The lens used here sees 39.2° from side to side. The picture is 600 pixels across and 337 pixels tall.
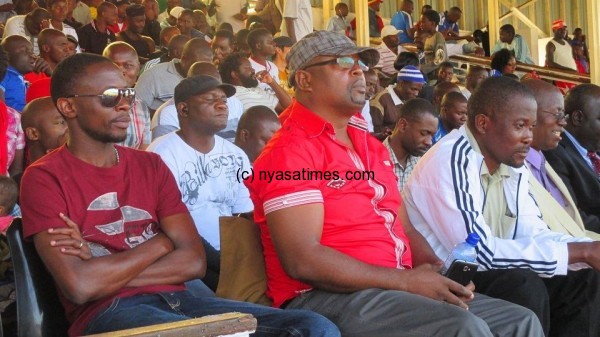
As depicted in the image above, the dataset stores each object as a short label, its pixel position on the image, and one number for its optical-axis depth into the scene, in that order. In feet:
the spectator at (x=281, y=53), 29.66
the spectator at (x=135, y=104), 18.49
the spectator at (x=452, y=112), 23.26
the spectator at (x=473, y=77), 33.47
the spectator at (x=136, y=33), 33.42
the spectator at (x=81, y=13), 37.27
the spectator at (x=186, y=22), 36.78
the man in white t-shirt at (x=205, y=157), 14.66
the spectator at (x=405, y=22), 48.64
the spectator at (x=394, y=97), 27.45
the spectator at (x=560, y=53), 48.34
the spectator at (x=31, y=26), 28.45
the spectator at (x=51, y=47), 24.81
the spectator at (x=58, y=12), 29.94
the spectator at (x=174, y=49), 28.17
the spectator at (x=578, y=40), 52.48
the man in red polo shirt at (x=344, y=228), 9.59
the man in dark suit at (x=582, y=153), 15.98
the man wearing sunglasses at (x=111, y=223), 9.27
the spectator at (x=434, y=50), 40.09
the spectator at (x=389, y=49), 38.68
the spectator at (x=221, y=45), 28.84
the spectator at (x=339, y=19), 42.19
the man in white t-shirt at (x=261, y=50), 27.55
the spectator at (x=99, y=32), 32.58
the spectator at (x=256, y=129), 18.10
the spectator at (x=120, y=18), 34.86
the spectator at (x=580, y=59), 50.78
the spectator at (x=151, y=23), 38.24
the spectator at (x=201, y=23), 37.58
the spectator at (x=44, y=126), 16.10
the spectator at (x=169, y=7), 41.87
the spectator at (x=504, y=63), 39.24
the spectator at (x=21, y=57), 24.22
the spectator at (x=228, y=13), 42.83
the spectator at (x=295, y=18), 36.70
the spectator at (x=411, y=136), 19.66
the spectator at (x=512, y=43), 47.50
